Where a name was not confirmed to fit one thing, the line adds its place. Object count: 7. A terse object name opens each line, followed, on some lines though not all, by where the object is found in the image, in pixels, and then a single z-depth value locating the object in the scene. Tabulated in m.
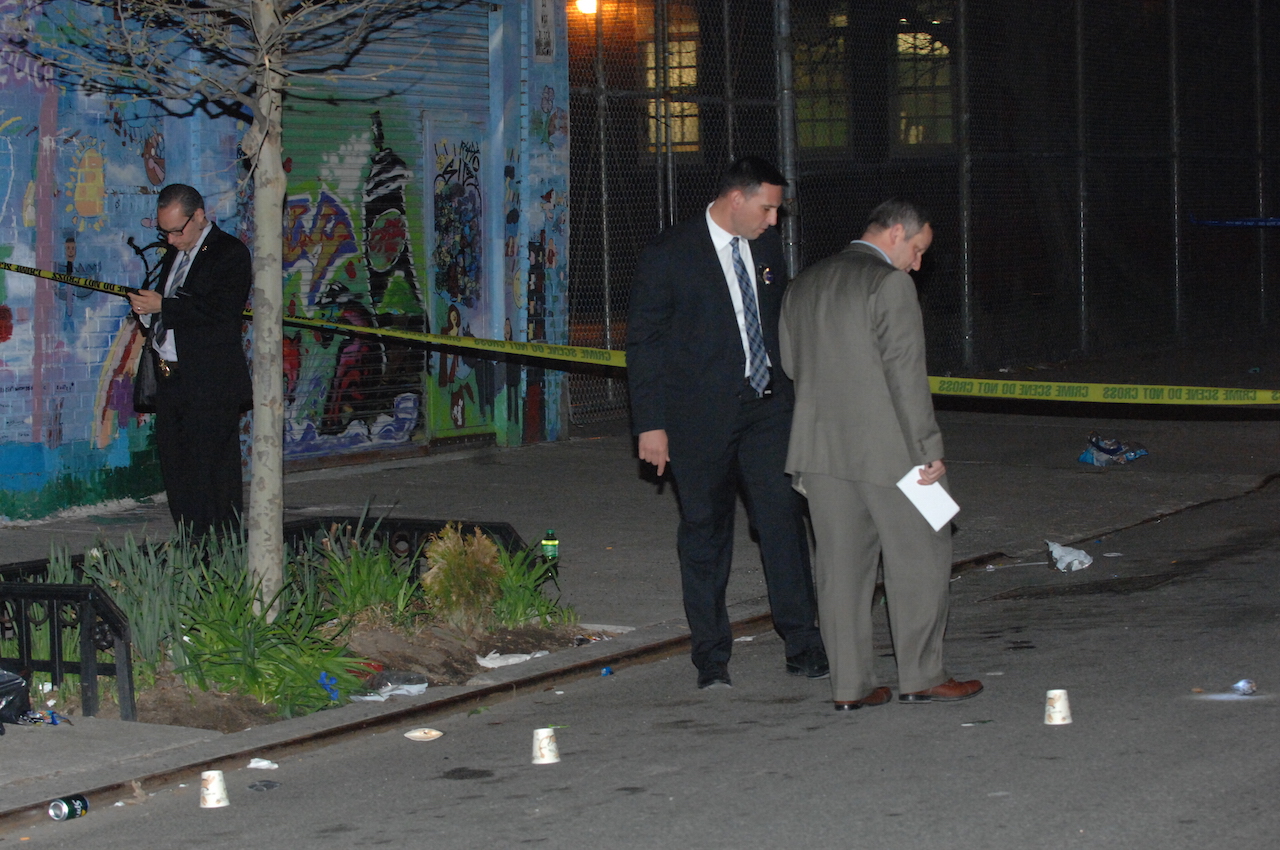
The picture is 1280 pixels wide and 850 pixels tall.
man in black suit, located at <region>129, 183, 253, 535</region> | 15.14
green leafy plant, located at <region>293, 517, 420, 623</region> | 13.57
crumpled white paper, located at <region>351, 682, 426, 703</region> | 12.32
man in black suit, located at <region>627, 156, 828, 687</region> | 12.27
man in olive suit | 11.10
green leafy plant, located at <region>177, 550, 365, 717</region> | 12.10
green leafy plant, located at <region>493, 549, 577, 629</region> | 14.20
